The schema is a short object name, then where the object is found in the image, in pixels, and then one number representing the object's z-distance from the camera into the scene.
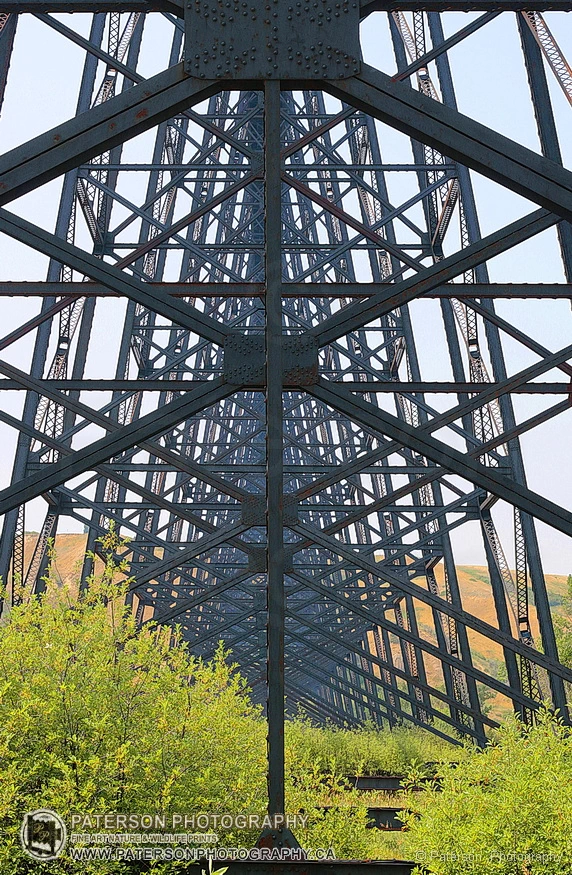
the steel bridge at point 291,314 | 6.51
